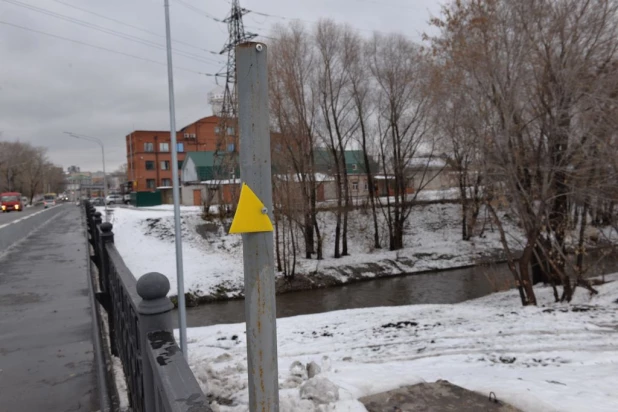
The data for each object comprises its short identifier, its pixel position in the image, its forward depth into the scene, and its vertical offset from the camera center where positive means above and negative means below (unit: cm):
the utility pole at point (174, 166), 641 +45
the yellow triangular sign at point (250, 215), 183 -10
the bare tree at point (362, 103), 2672 +550
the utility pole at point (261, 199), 186 -4
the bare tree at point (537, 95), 1078 +223
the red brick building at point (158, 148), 6450 +716
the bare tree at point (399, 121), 2698 +424
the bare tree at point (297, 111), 2345 +444
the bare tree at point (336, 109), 2598 +507
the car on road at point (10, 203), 4651 -21
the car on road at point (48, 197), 9581 +58
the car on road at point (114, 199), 6726 -34
